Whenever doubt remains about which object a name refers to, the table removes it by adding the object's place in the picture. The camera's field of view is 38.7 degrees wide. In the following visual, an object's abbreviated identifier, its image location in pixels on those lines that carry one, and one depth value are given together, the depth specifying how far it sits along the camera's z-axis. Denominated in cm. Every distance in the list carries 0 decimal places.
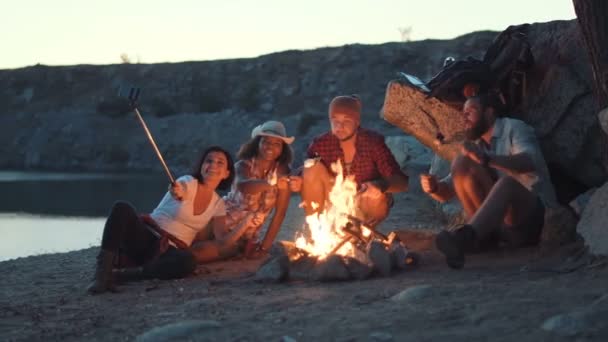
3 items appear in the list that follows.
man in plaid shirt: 638
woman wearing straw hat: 658
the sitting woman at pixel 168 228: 562
